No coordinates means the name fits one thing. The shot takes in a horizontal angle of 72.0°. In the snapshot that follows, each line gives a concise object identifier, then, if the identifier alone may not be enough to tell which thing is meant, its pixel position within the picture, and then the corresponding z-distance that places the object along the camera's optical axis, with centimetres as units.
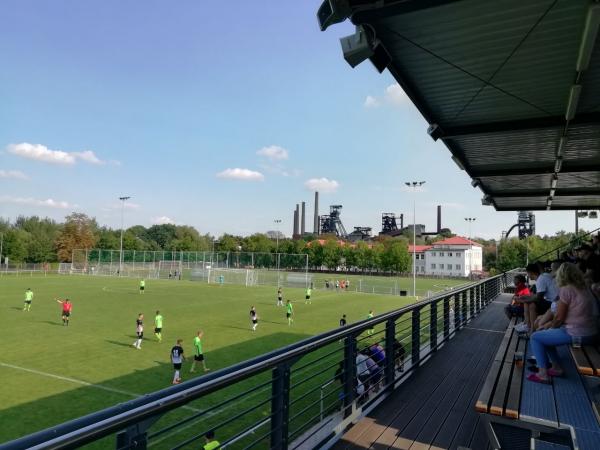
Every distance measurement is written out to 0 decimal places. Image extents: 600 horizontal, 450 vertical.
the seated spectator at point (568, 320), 454
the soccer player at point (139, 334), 1691
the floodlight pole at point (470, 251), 8319
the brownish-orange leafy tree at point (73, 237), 8419
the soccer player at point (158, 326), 1788
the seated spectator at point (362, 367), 712
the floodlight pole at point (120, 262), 6103
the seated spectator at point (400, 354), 608
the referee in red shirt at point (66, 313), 2115
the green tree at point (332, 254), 8825
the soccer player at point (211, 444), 596
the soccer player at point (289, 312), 2356
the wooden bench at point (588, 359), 384
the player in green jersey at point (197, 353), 1381
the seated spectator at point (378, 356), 724
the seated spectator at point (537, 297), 659
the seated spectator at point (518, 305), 912
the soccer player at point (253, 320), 2102
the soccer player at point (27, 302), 2565
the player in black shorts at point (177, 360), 1254
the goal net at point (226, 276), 5081
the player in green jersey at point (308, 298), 3341
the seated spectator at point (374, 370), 501
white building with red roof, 8394
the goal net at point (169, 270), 5797
